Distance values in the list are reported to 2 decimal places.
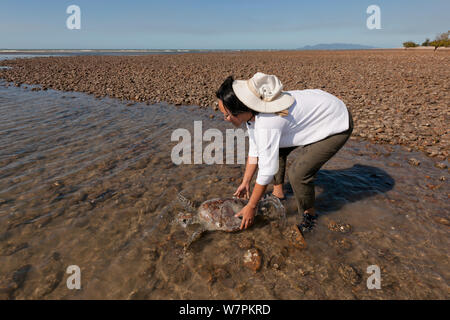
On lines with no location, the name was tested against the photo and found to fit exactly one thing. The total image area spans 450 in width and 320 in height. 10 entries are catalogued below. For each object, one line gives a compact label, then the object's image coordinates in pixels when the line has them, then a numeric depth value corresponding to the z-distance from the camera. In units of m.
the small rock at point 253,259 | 3.16
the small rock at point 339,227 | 3.76
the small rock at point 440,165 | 5.32
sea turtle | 3.70
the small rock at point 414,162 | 5.49
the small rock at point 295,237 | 3.49
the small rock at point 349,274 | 2.94
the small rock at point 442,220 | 3.77
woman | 2.69
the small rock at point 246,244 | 3.51
